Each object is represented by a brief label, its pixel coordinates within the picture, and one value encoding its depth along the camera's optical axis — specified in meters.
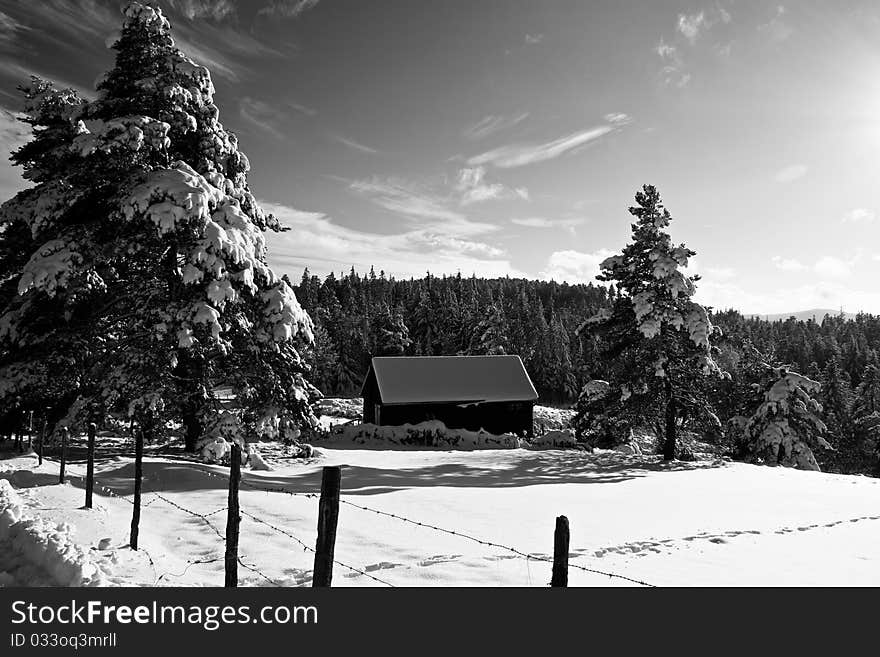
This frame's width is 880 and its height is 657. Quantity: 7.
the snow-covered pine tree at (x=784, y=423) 28.95
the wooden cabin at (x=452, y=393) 36.56
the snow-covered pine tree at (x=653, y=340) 23.66
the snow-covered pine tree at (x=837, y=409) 48.94
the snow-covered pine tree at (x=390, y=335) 68.06
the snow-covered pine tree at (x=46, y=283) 15.40
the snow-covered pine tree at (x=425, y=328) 73.94
